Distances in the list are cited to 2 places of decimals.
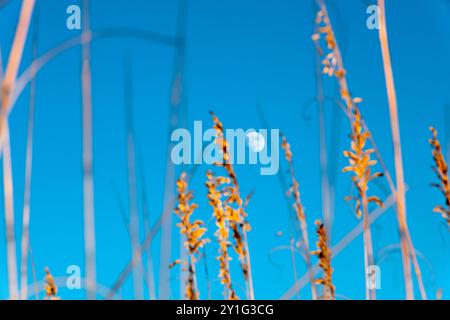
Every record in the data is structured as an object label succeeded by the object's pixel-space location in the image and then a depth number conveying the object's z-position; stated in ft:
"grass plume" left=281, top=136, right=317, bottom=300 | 9.06
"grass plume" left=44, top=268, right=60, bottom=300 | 8.77
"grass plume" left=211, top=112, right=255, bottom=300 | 8.81
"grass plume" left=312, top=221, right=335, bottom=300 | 8.60
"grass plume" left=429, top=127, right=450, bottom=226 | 8.18
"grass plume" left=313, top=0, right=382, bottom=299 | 8.14
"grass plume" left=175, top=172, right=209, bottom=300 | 8.78
